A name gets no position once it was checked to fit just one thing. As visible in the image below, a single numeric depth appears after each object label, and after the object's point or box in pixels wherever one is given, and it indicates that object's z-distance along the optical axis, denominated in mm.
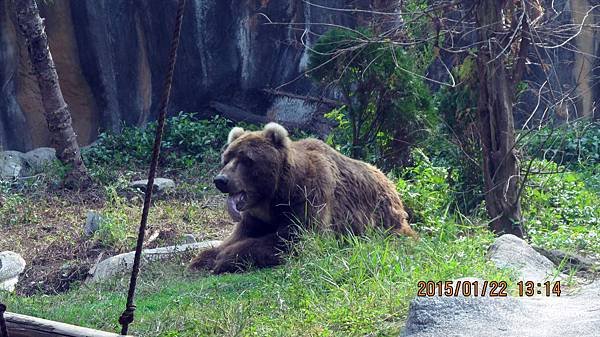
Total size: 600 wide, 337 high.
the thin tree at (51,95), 27016
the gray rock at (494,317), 10359
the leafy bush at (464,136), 20344
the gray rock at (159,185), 27641
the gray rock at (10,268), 19191
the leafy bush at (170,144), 32469
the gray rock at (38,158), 30080
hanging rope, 8992
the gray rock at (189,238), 21859
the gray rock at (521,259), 13211
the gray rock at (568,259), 14336
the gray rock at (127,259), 18703
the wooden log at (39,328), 9617
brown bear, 17766
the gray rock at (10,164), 29734
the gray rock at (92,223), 22792
